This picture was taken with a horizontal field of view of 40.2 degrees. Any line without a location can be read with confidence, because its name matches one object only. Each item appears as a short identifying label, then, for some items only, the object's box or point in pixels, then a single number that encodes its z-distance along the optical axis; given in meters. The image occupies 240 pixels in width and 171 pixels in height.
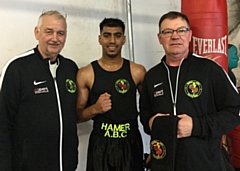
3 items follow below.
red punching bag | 1.64
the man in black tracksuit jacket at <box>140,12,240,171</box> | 1.38
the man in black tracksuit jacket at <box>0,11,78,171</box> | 1.37
